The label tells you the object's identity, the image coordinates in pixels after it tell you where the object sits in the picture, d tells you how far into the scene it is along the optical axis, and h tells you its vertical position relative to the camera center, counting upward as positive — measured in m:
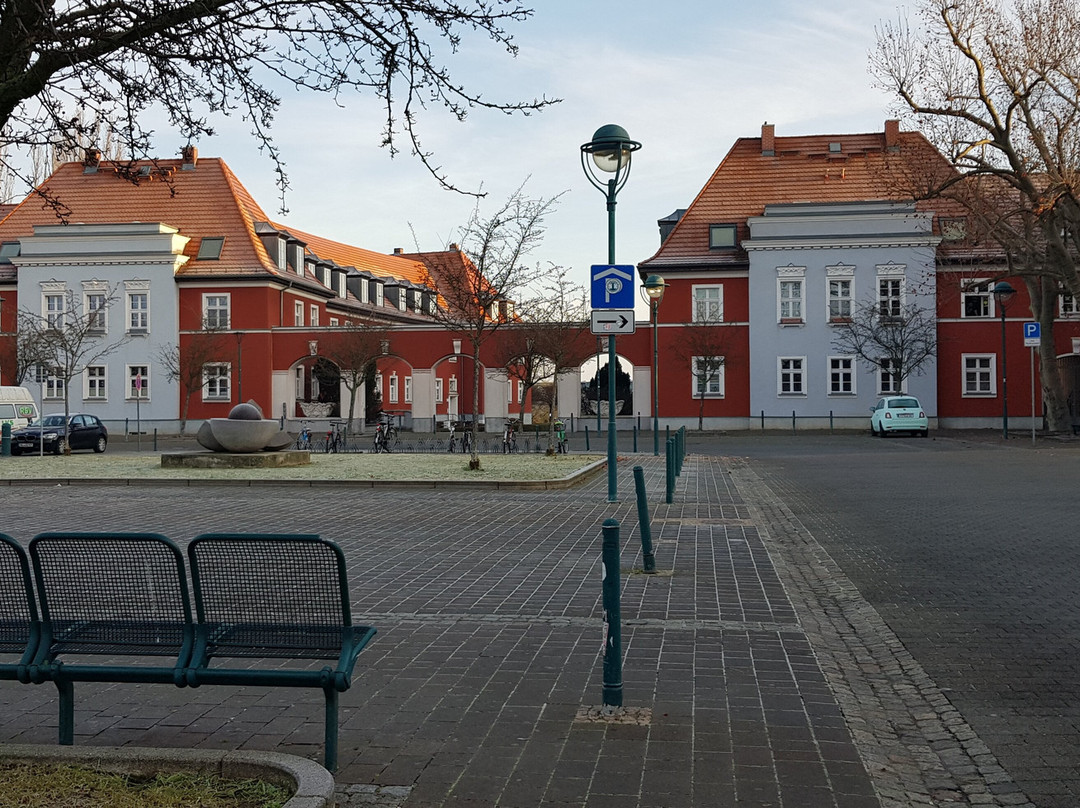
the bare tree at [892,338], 48.56 +2.50
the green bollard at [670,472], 15.57 -1.10
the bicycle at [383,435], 34.81 -1.16
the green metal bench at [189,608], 4.57 -0.89
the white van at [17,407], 40.22 -0.17
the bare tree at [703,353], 51.17 +2.03
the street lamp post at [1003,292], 36.22 +3.35
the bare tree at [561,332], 49.47 +2.98
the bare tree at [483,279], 26.56 +2.98
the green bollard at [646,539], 9.81 -1.29
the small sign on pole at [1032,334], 33.72 +1.80
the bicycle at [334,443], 35.81 -1.43
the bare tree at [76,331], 45.05 +3.22
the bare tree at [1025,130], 30.34 +7.48
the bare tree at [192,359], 53.41 +2.08
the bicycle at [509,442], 34.16 -1.38
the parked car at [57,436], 35.59 -1.11
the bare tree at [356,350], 51.47 +2.33
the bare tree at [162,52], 4.60 +1.63
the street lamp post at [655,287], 34.50 +3.44
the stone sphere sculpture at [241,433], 26.36 -0.80
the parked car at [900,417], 43.09 -0.90
